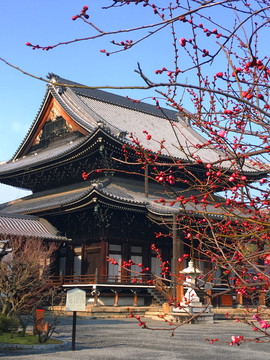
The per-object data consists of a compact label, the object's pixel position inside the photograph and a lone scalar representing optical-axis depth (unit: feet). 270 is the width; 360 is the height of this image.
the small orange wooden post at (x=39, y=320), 43.32
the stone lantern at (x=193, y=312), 68.13
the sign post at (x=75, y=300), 40.81
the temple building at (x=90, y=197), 84.23
